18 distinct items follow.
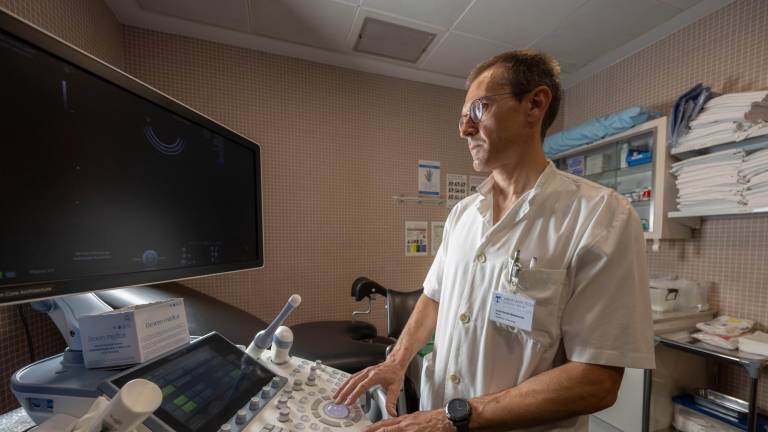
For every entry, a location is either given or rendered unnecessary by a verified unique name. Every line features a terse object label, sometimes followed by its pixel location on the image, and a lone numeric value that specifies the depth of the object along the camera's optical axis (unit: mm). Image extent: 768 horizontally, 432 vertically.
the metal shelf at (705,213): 1382
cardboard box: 519
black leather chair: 1457
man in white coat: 694
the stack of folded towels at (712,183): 1473
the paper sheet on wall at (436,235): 2598
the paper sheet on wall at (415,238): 2523
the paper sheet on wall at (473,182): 2721
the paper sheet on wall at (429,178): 2562
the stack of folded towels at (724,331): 1419
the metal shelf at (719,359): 1242
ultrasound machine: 401
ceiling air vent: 1933
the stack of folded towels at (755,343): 1311
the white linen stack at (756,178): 1376
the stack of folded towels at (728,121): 1404
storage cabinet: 1762
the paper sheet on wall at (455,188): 2641
